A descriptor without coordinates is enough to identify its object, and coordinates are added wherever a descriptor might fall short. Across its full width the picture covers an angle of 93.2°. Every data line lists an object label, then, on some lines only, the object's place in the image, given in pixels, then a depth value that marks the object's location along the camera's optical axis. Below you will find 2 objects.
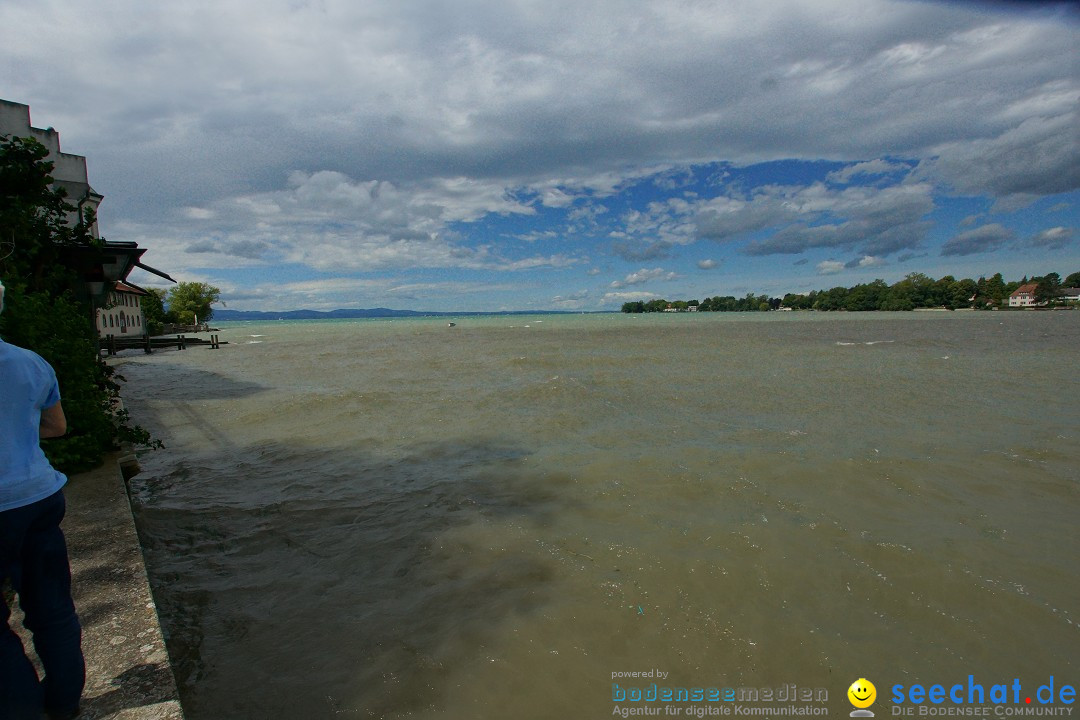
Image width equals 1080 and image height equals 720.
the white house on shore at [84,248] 6.92
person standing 2.04
